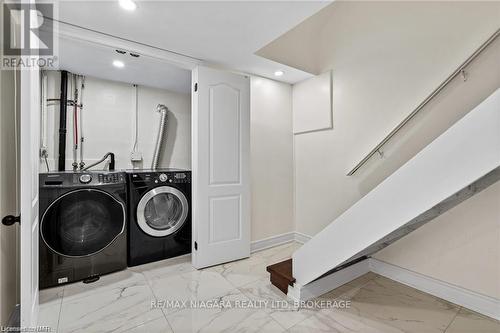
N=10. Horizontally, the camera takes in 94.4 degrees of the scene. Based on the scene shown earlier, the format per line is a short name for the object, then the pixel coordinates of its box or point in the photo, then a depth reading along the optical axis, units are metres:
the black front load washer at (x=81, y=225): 1.96
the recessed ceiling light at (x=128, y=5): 1.54
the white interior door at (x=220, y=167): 2.38
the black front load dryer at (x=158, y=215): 2.40
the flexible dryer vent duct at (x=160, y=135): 3.14
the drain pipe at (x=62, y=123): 2.58
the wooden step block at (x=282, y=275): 1.89
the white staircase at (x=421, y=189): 1.04
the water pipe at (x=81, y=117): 2.74
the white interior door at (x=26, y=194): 1.08
